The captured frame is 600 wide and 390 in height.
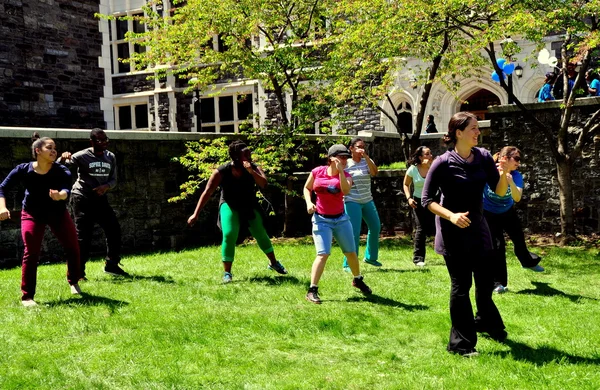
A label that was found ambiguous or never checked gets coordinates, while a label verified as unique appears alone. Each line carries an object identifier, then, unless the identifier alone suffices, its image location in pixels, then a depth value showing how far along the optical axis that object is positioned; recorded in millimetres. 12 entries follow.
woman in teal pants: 9117
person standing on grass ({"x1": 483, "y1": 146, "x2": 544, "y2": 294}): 7566
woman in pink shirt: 7078
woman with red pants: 6906
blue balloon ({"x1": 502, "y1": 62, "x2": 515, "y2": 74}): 14375
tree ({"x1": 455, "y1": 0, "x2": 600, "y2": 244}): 10453
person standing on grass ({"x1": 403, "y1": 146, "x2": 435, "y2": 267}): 9555
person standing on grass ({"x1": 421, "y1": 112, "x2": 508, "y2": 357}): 5211
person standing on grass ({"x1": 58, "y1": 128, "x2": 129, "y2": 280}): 8562
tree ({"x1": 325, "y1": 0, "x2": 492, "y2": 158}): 11609
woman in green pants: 8367
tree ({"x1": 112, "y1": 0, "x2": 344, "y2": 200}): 13406
